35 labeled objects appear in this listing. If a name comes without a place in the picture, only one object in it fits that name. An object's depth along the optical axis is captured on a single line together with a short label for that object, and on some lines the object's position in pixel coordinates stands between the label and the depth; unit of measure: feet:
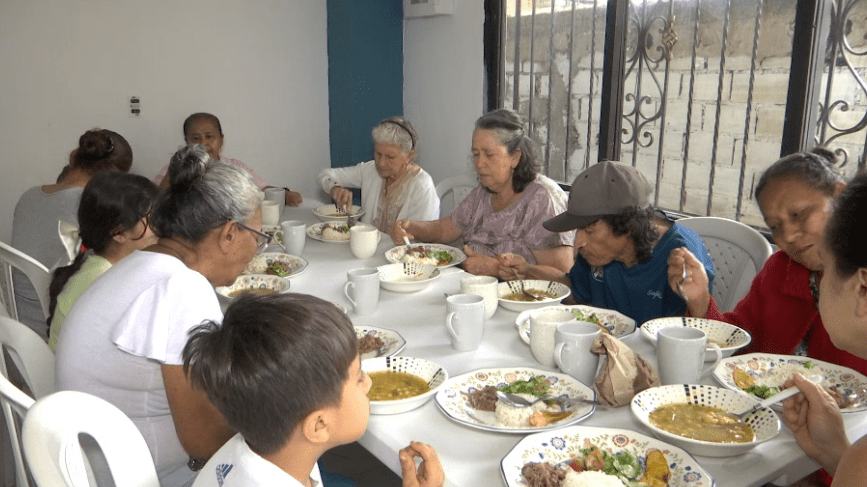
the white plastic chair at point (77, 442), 3.11
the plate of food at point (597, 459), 3.34
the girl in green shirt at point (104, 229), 5.60
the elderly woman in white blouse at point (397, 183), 10.60
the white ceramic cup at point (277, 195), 10.76
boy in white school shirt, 3.17
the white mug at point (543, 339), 4.76
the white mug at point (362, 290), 5.89
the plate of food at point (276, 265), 7.52
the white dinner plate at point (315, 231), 9.25
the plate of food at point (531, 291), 6.46
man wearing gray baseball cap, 6.18
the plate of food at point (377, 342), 5.16
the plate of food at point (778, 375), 4.27
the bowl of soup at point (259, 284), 6.91
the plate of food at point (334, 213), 10.24
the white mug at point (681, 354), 4.25
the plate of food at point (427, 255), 8.05
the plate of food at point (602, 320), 5.46
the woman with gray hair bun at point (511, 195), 8.73
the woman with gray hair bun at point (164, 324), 4.19
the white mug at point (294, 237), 8.18
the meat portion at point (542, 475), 3.34
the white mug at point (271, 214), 9.83
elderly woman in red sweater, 5.12
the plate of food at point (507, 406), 3.98
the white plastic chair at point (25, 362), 4.23
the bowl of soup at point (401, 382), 4.13
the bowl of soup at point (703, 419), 3.57
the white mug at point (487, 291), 5.78
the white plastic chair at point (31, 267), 6.97
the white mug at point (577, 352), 4.38
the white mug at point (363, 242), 8.07
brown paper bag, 4.12
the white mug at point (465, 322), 4.99
